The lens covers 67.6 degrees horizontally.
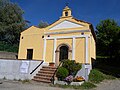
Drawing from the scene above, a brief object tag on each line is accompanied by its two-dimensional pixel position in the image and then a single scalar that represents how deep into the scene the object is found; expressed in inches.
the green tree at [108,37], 702.9
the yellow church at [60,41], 371.2
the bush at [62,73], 284.8
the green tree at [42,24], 1018.7
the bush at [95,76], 320.0
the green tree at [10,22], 728.3
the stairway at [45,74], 304.8
